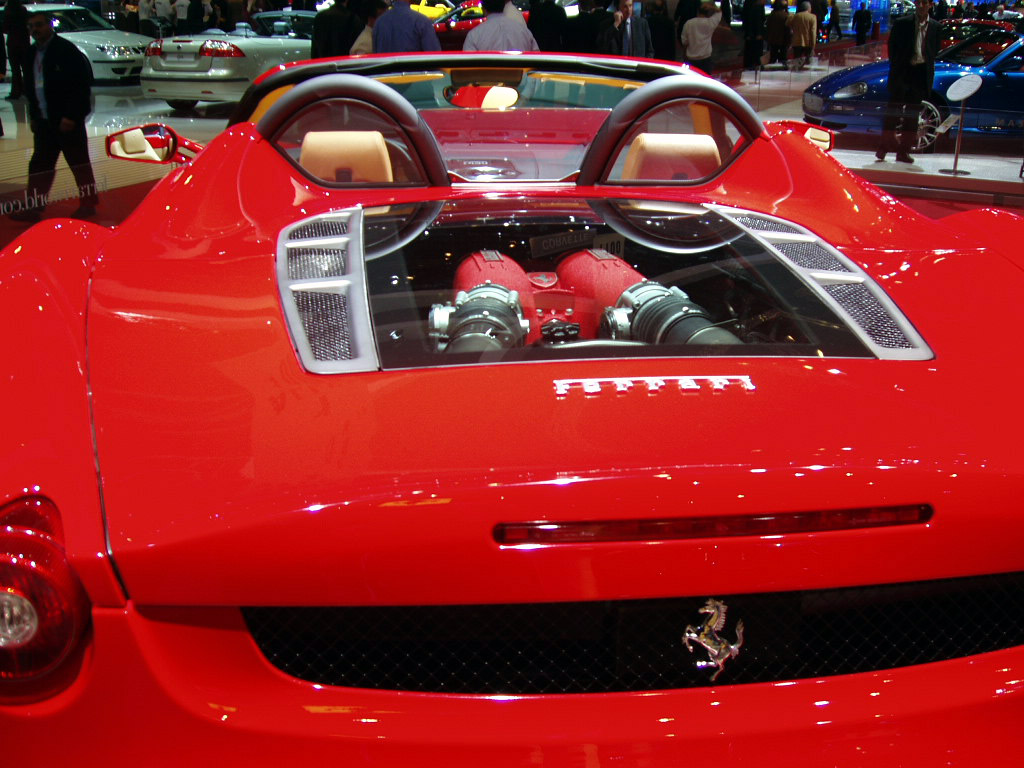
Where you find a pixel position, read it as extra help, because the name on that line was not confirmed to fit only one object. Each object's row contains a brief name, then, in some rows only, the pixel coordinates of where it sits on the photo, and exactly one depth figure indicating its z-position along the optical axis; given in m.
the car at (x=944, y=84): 8.73
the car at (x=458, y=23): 13.86
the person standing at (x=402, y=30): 6.87
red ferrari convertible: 1.00
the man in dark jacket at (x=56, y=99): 6.30
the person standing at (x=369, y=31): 7.46
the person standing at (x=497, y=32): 7.13
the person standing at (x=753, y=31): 14.18
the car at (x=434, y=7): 15.47
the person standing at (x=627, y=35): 9.45
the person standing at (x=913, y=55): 8.47
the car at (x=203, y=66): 10.31
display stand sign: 7.56
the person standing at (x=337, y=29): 7.95
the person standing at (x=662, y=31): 10.66
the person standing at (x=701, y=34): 10.95
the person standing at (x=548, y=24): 9.48
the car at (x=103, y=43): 11.64
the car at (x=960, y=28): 10.75
